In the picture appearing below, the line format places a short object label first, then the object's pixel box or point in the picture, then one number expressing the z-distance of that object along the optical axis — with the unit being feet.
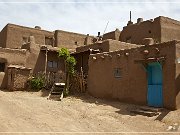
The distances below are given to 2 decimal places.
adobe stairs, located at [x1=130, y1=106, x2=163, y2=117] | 23.71
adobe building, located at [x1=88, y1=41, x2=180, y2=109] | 24.47
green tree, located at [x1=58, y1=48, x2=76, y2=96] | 35.15
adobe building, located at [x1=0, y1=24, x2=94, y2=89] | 37.60
